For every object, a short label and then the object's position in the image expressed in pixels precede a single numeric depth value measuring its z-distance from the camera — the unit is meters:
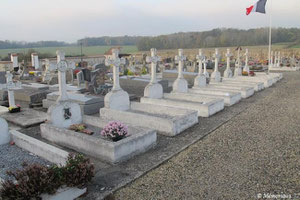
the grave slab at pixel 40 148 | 4.90
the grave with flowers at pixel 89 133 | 5.22
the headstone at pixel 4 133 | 6.25
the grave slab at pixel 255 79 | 14.60
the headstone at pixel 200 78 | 12.52
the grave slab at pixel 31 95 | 10.96
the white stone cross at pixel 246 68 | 17.95
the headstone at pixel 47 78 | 14.71
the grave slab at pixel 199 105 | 8.45
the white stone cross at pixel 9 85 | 8.65
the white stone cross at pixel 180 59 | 10.98
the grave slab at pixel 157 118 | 6.78
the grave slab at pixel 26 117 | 7.98
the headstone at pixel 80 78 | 13.71
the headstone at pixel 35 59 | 15.01
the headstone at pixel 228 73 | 15.52
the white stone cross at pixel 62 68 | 6.81
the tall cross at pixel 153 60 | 9.53
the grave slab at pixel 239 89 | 11.59
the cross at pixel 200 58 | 12.49
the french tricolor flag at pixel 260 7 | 16.95
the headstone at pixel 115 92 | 8.12
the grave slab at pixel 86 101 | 9.13
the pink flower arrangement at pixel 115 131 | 5.49
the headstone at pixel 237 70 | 17.14
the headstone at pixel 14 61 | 11.39
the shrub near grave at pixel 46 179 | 3.32
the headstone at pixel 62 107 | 6.80
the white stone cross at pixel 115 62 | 8.03
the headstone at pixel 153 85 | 9.62
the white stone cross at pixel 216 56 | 13.73
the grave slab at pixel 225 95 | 10.08
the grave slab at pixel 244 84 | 13.02
